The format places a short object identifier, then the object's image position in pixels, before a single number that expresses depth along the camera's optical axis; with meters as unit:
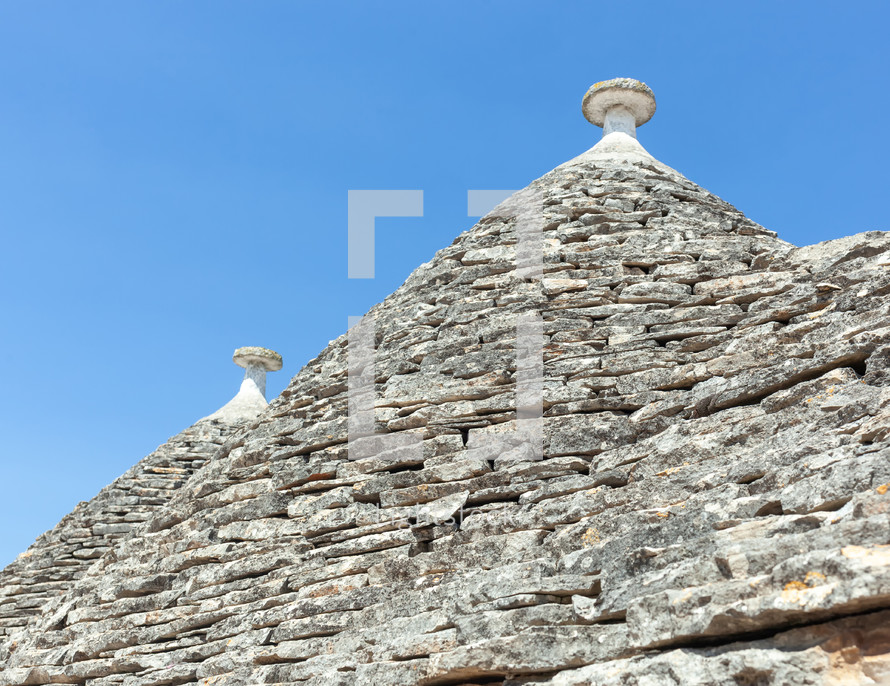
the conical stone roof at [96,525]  10.45
